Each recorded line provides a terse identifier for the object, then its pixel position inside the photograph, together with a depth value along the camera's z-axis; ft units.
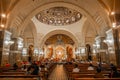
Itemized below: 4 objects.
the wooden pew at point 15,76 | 20.40
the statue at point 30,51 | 91.30
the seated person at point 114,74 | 22.56
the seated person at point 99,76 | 21.98
